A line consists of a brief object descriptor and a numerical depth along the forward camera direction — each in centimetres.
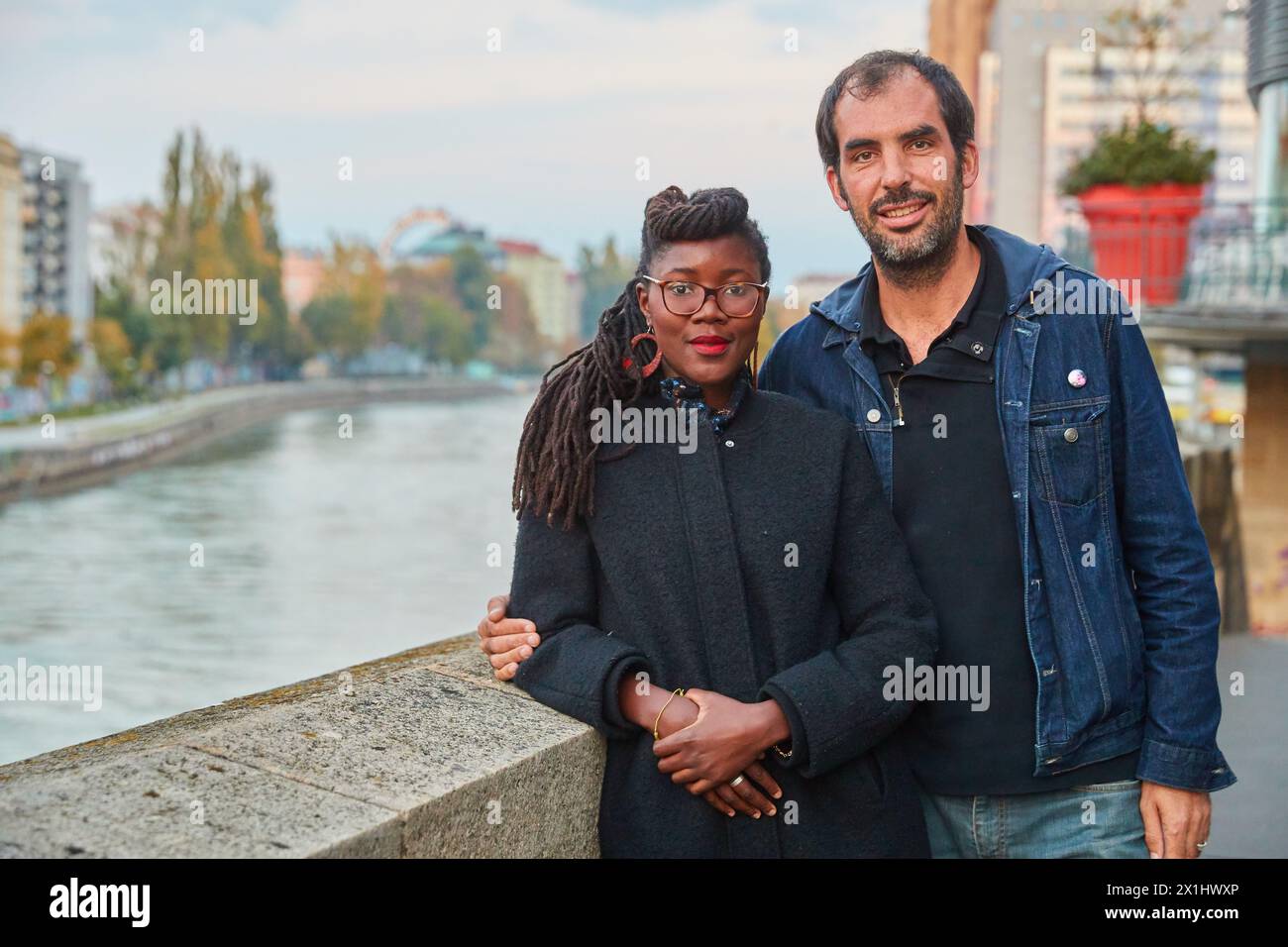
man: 187
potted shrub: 752
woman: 171
